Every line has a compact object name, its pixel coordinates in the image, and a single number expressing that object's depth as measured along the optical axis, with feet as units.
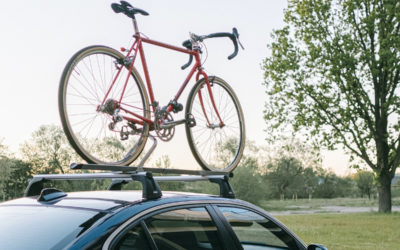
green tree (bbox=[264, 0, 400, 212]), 89.30
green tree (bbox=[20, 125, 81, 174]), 77.02
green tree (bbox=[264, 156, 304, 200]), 247.91
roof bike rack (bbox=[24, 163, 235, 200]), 10.66
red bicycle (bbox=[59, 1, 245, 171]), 14.78
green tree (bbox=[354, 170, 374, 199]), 264.72
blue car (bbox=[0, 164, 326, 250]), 9.11
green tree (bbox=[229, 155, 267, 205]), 154.30
